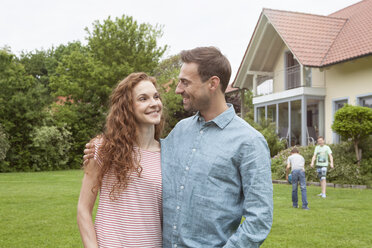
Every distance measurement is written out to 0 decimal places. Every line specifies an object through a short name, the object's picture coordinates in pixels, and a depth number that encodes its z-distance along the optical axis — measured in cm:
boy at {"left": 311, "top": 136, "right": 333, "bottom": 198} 1306
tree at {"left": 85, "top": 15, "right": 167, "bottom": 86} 3244
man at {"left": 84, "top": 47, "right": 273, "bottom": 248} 223
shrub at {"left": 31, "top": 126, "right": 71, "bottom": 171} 2514
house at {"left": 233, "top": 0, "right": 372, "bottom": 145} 2061
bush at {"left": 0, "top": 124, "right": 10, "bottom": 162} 2388
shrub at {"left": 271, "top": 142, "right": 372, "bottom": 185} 1562
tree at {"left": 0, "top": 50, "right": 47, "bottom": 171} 2514
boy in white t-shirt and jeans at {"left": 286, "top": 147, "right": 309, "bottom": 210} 1074
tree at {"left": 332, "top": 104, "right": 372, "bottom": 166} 1584
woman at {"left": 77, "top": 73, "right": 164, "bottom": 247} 262
